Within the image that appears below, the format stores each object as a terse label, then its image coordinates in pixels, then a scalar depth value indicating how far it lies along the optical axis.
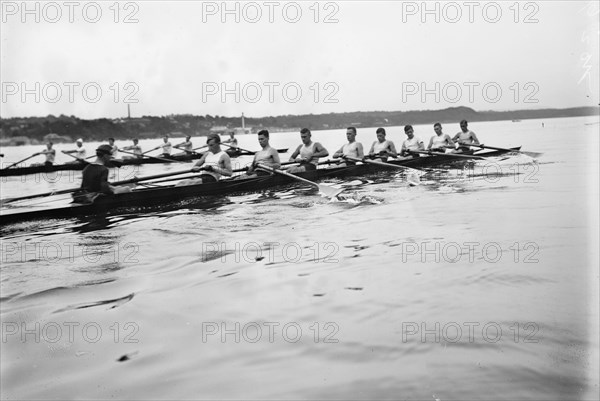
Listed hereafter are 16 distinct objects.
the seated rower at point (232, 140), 28.58
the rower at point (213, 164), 11.98
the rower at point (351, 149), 15.46
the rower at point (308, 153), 14.20
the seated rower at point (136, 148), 28.00
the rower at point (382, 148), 16.52
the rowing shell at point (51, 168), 19.92
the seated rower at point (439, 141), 19.19
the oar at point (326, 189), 11.98
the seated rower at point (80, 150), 23.71
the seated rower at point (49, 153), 22.65
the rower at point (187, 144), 27.67
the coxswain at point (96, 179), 9.60
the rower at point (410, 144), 18.07
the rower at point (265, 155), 13.14
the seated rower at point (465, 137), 20.20
